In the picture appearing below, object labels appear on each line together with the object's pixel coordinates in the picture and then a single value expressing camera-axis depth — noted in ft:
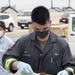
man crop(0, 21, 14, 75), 18.37
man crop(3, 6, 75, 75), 10.71
